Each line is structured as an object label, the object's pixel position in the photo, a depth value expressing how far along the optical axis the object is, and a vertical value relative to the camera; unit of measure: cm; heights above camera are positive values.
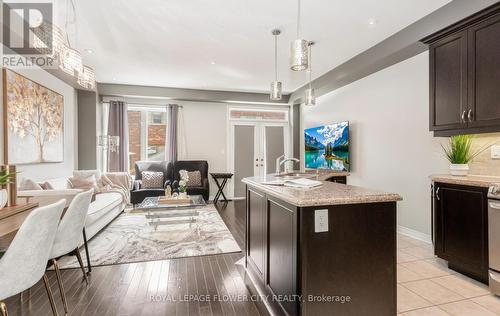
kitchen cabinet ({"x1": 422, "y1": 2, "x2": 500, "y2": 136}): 235 +80
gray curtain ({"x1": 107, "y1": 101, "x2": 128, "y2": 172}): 605 +55
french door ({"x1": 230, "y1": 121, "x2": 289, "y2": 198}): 698 +22
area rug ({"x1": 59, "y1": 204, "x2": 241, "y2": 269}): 303 -118
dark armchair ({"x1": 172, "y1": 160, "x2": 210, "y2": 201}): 616 -30
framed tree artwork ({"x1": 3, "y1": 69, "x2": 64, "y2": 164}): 321 +49
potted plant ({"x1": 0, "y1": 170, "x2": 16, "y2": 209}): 191 -21
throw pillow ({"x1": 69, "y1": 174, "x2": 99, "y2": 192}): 450 -50
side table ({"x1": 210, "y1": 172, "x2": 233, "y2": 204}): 641 -61
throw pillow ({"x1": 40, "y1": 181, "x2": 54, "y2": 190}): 360 -43
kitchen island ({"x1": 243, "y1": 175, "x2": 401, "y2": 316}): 153 -61
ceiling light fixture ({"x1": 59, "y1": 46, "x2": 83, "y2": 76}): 221 +84
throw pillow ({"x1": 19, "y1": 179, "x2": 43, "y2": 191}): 328 -39
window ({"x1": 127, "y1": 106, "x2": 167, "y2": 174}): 650 +55
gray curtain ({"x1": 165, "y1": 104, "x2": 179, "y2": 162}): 642 +53
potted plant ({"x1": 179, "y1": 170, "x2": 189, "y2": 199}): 449 -55
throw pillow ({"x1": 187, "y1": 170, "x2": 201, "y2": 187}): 608 -57
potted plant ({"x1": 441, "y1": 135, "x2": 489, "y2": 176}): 286 +1
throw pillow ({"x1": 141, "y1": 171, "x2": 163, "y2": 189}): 573 -56
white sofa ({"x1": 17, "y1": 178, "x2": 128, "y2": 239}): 287 -75
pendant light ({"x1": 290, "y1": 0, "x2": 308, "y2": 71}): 204 +81
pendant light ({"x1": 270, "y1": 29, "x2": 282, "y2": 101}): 316 +82
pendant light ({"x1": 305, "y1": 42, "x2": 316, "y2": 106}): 385 +87
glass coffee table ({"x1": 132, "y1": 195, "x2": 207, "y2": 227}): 386 -96
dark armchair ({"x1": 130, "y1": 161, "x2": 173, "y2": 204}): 538 -54
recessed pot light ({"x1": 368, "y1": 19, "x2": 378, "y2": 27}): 310 +162
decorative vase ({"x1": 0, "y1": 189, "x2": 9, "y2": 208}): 191 -32
